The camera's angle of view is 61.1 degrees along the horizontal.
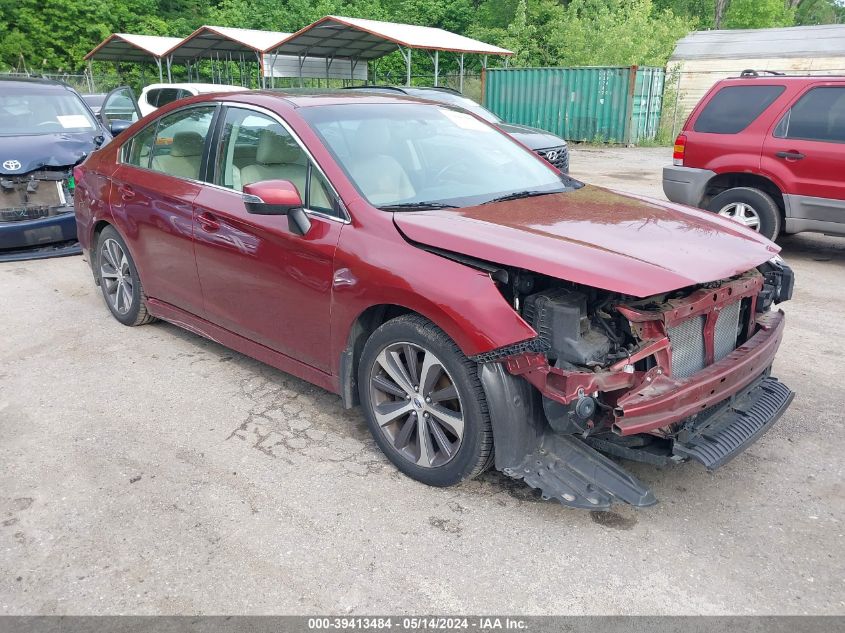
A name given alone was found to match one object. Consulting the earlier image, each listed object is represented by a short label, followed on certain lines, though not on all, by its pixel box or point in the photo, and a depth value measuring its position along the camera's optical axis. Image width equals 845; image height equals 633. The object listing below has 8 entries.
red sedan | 2.86
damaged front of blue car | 7.22
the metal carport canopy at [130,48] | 25.19
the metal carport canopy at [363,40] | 20.12
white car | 14.36
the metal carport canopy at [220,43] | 22.14
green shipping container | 21.47
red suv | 7.05
